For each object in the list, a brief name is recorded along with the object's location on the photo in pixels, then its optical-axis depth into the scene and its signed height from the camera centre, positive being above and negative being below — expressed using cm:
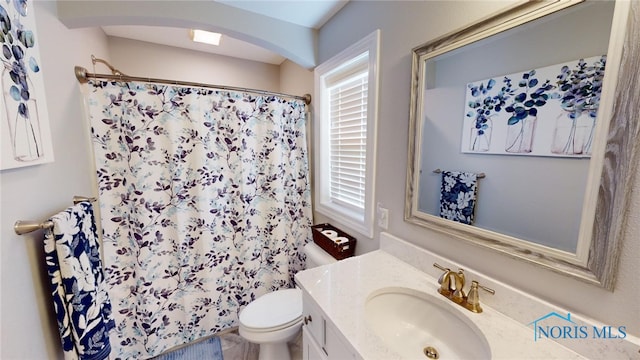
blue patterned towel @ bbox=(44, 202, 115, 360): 80 -49
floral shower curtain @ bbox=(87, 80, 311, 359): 139 -35
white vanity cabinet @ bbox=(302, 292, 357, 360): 75 -68
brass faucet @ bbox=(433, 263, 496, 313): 81 -52
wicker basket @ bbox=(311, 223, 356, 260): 148 -63
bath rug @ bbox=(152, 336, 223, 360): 161 -142
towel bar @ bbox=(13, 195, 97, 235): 73 -24
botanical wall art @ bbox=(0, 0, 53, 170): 67 +19
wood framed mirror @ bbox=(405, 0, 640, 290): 57 +7
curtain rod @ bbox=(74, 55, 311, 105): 126 +42
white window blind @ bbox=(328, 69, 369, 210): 151 +8
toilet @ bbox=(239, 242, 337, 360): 131 -99
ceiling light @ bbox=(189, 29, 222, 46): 187 +93
